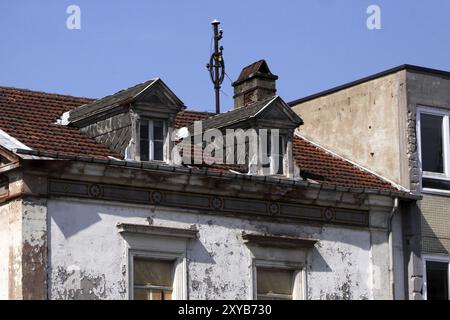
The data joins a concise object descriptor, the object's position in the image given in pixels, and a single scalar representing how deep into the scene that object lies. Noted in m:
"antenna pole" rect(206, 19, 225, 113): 40.97
